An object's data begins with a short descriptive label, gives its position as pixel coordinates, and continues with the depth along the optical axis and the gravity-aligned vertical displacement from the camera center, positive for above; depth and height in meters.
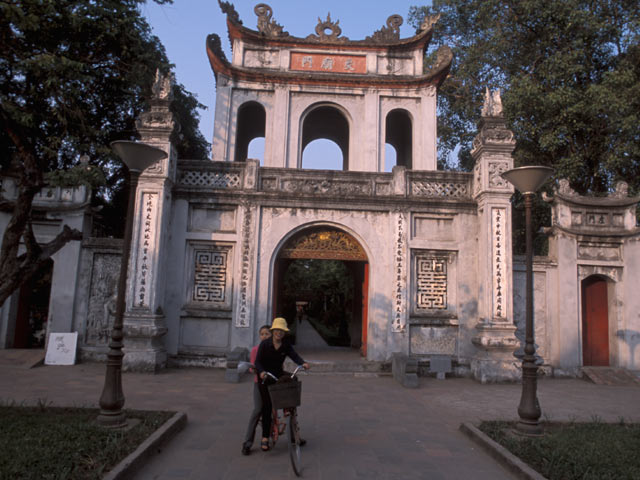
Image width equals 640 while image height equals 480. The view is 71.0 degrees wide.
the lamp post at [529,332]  5.48 -0.38
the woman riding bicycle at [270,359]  4.78 -0.71
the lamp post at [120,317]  5.32 -0.37
